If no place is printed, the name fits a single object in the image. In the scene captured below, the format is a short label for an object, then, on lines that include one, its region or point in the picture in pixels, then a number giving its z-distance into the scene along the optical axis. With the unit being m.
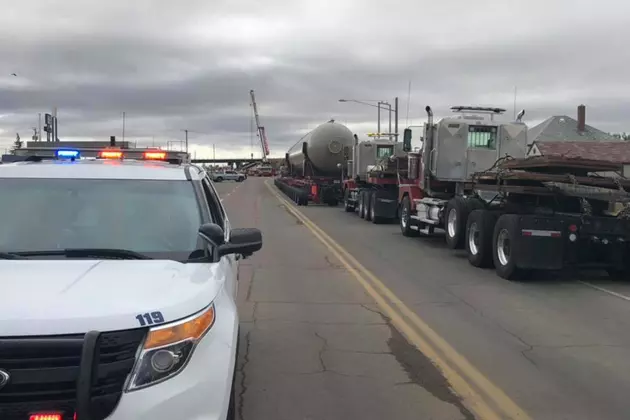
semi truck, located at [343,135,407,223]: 23.89
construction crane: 153.00
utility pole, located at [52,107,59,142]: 36.56
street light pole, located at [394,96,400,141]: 45.13
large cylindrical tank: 33.88
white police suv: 2.89
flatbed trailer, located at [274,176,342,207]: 34.41
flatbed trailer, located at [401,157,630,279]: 11.19
